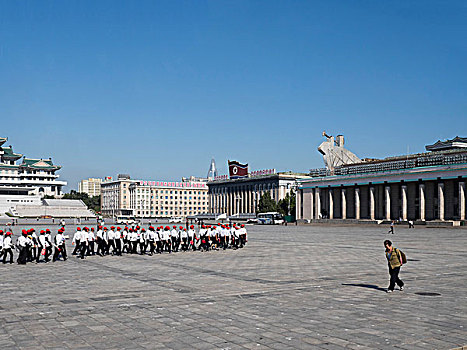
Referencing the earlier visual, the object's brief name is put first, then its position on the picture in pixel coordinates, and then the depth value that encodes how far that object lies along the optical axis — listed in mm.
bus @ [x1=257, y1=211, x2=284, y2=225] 88938
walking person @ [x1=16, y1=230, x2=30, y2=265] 20538
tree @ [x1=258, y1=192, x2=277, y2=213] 113500
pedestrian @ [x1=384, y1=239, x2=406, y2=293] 13289
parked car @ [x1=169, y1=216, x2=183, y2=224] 79512
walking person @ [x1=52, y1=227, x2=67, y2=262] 21750
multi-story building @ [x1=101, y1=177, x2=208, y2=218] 167625
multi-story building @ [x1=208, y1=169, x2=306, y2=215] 135625
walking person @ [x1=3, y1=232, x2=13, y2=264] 20578
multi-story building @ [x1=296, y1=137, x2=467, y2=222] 71250
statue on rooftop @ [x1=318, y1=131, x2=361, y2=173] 99438
